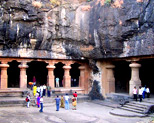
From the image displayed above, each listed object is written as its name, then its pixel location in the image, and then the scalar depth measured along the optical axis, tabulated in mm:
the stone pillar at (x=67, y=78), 17875
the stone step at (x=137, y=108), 12320
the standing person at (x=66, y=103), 13466
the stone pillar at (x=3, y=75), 16141
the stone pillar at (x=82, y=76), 18347
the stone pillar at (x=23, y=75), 16531
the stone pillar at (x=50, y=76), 17339
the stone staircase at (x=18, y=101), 14034
